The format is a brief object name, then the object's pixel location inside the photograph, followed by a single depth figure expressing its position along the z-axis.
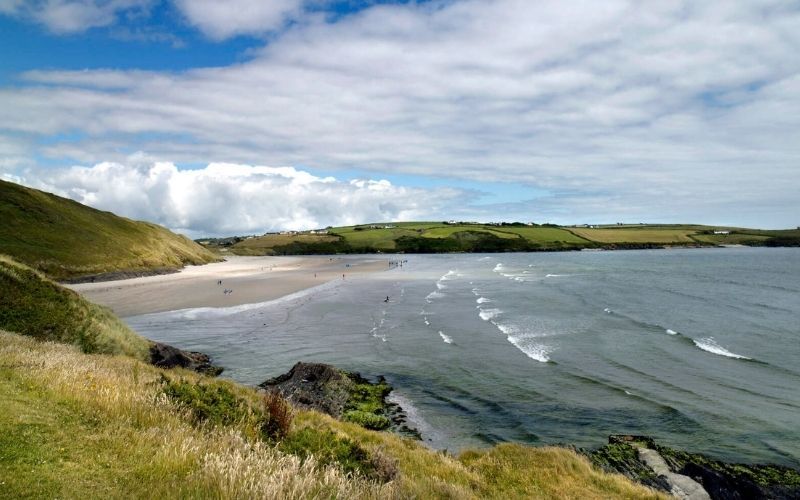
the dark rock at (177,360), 28.85
